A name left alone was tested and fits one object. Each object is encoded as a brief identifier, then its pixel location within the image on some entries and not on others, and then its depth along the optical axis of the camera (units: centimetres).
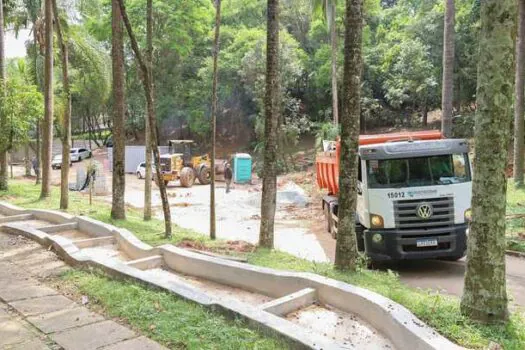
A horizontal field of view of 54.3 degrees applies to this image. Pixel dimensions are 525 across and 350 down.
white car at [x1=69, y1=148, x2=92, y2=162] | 4806
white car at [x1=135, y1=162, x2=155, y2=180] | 3478
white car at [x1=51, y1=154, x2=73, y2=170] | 4156
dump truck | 919
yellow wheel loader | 2990
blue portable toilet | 3128
